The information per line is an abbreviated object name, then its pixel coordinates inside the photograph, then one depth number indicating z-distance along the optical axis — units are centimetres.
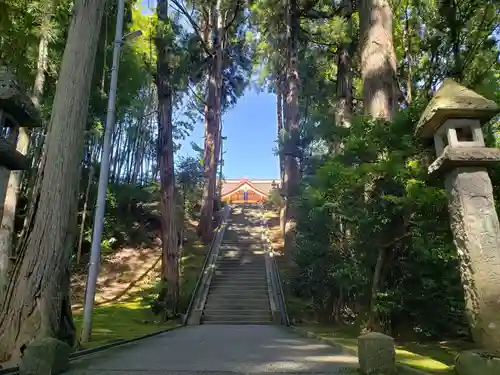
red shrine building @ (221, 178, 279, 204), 4035
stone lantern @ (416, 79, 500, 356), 400
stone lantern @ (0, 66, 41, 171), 498
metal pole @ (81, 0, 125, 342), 682
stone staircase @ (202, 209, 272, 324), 1108
